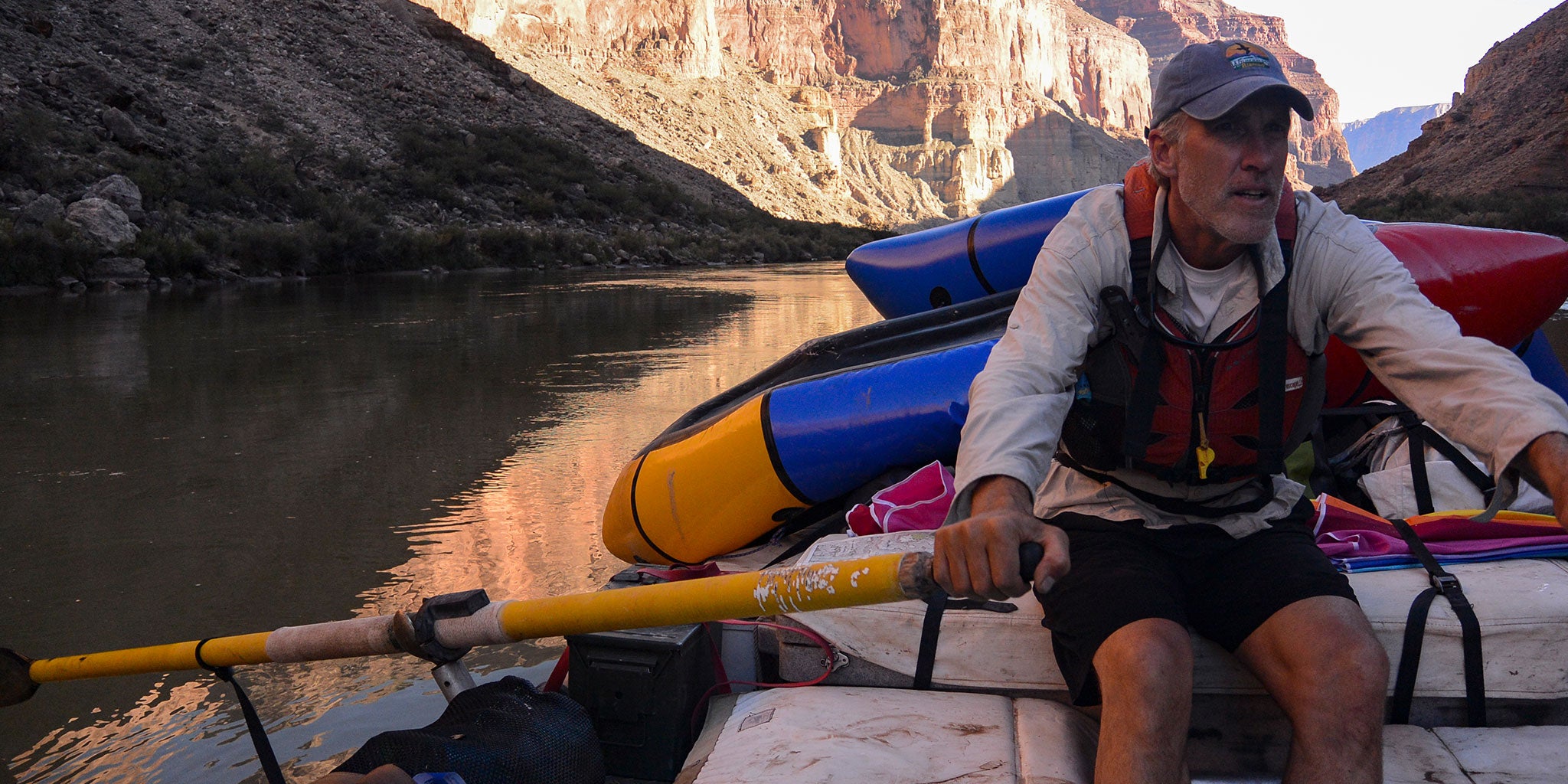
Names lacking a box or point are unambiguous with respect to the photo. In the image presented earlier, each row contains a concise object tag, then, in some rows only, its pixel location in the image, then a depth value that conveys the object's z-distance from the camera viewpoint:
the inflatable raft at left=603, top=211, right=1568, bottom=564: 3.38
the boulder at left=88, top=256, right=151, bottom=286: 15.66
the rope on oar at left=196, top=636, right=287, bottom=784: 2.39
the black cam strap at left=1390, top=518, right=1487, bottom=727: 2.19
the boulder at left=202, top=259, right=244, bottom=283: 17.36
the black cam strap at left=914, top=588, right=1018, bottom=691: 2.39
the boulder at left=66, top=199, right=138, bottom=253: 16.42
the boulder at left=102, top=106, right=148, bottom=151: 21.77
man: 1.78
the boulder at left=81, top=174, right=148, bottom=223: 18.16
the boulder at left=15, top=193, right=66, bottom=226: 16.06
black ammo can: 2.46
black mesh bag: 2.15
